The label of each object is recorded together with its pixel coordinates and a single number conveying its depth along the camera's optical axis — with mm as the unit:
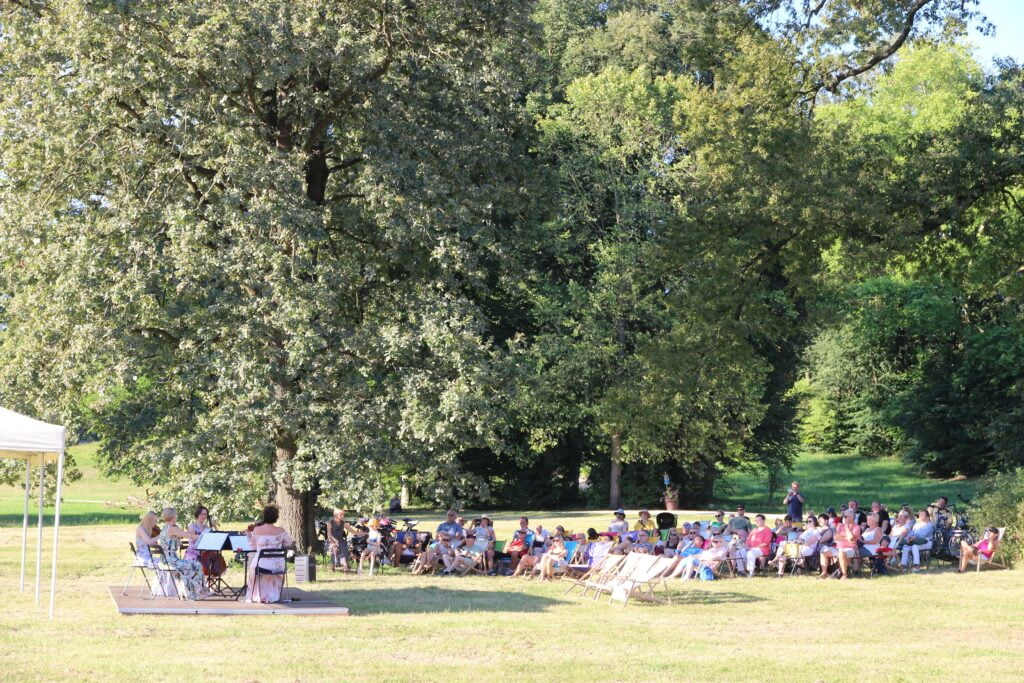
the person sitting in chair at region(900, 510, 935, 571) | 21047
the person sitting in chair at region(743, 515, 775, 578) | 20172
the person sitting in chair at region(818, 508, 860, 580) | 19453
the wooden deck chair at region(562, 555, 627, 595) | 17781
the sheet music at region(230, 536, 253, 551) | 15227
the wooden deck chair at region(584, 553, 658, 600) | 16469
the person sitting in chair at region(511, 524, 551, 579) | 20375
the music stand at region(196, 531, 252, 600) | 15195
